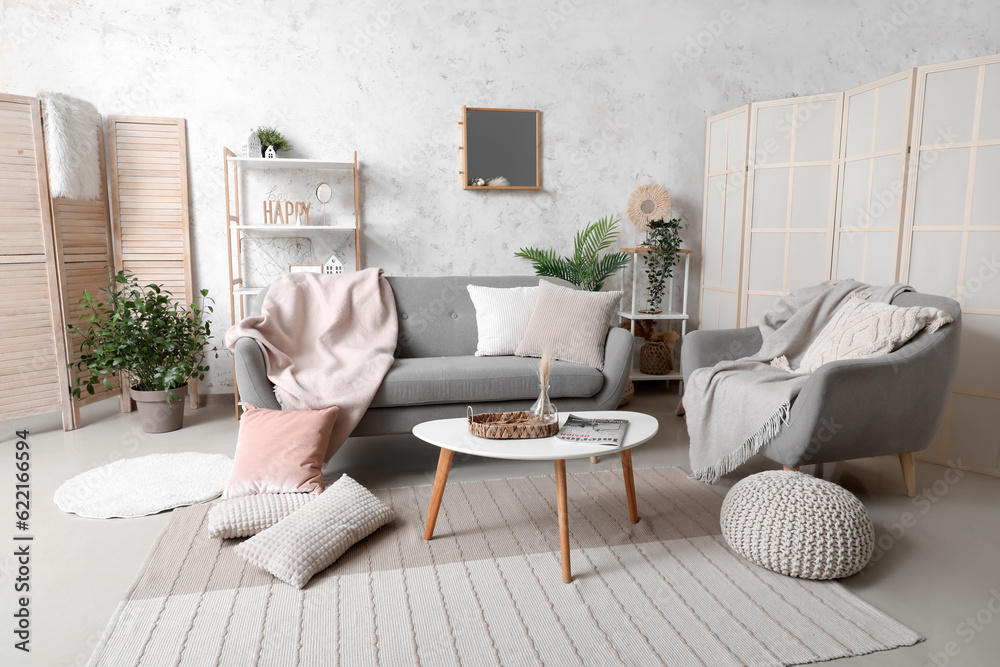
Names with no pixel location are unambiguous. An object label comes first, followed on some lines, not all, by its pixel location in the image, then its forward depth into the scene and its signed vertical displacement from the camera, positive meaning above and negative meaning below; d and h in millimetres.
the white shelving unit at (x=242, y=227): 3624 +156
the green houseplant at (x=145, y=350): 3385 -523
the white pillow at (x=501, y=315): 3209 -305
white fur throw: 3344 +577
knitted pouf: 1883 -810
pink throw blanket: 2734 -395
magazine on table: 2023 -571
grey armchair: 2266 -536
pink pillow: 2406 -757
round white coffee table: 1914 -585
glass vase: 2136 -526
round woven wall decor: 4238 +350
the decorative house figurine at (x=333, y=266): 3822 -66
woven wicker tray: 2039 -556
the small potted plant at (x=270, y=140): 3701 +663
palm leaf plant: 4078 -24
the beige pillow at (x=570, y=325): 3088 -338
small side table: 4055 -365
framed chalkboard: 4066 +687
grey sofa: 2775 -565
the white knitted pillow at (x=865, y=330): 2461 -289
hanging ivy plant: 4070 +25
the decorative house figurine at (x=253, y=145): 3663 +624
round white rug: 2428 -950
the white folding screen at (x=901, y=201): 2756 +282
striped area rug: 1586 -971
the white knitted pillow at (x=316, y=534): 1908 -886
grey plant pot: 3445 -847
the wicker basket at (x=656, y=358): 4238 -669
